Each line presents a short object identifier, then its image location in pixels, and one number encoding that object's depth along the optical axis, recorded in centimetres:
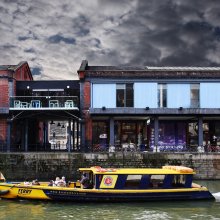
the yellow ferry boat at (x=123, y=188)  2577
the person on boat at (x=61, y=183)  2650
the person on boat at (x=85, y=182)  2648
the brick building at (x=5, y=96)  4141
